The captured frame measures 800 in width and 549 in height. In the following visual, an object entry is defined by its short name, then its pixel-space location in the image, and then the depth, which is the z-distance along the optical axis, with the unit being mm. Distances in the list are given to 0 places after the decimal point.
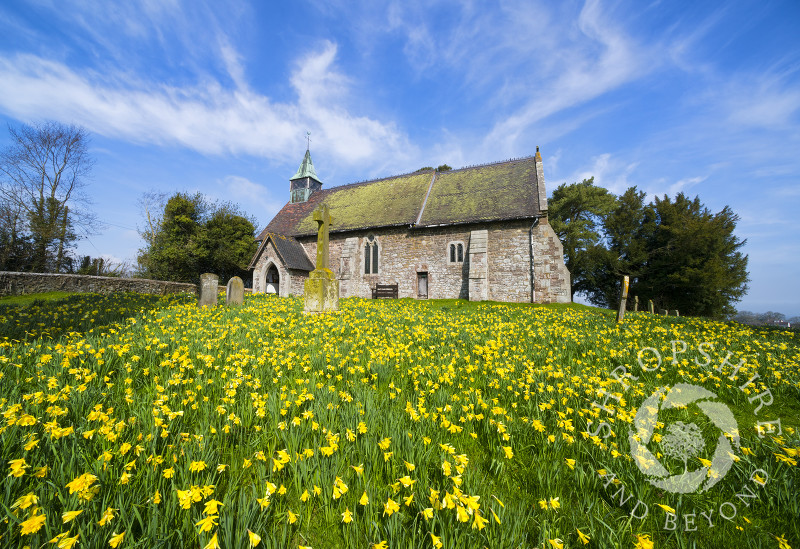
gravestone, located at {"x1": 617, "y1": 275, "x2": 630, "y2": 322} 11000
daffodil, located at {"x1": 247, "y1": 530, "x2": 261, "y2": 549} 1298
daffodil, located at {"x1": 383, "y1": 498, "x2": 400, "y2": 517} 1575
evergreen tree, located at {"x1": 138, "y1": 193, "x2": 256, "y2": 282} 30188
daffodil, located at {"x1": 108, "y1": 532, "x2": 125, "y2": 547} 1317
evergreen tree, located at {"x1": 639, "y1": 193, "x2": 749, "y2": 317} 27734
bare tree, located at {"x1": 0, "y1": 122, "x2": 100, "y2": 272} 23578
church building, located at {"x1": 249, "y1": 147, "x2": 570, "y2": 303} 19797
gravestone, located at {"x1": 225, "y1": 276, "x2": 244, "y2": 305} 12383
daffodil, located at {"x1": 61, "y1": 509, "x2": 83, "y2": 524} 1277
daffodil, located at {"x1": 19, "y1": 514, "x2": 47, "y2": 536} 1219
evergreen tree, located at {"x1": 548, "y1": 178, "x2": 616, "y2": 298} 34562
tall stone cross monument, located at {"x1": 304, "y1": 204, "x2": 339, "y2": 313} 10398
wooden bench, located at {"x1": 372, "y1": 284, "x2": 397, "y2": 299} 23297
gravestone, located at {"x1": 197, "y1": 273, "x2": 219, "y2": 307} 11422
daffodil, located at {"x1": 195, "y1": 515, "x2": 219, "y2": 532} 1331
